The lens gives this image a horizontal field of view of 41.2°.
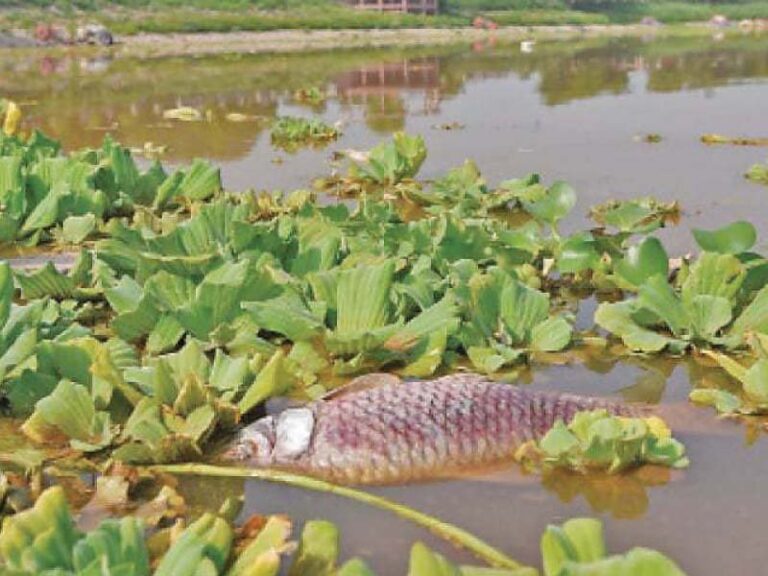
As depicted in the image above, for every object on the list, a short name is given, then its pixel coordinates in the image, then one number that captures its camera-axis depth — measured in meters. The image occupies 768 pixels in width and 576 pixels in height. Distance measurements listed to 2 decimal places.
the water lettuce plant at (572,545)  1.36
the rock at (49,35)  21.80
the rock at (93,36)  22.17
